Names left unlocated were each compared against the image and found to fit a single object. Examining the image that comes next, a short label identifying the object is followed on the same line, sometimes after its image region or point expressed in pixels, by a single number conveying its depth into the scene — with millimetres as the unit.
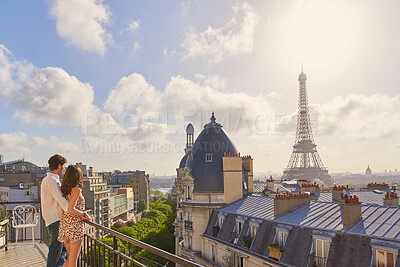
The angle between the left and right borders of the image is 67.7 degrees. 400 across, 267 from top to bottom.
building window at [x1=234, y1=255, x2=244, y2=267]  19091
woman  5832
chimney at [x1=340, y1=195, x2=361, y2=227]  14336
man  5914
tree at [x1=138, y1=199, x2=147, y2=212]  115938
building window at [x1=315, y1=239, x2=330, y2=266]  14004
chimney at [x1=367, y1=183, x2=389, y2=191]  37312
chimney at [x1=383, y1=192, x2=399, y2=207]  21609
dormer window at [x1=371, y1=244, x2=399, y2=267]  11638
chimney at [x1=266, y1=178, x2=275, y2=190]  41384
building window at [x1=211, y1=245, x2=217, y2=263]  22316
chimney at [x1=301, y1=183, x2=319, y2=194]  34406
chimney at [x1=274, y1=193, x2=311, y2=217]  18844
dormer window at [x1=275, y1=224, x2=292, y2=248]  16469
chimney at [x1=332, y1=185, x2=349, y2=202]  24531
